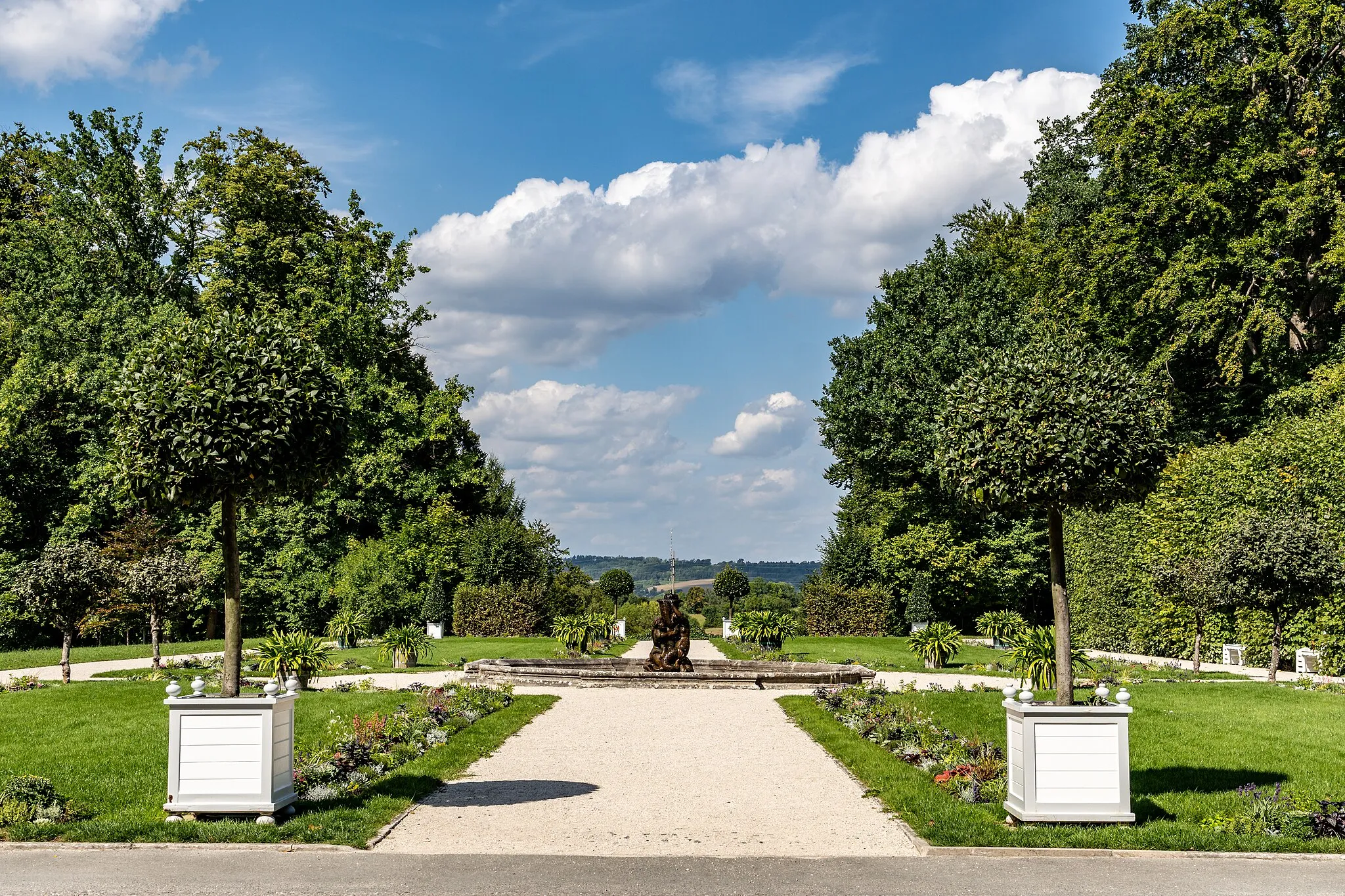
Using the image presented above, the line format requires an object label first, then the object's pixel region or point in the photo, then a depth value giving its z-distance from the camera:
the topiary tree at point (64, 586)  18.27
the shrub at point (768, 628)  30.91
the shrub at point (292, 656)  18.09
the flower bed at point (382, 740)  10.01
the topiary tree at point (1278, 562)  20.42
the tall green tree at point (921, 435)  37.16
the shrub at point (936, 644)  24.75
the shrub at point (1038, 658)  17.64
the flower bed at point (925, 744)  10.03
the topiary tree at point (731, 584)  63.41
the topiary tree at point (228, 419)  8.85
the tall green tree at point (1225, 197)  28.67
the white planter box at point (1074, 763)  8.35
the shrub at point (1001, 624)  25.48
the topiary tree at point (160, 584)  21.00
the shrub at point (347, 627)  28.36
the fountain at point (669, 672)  21.69
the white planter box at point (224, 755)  8.46
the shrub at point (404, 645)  24.28
